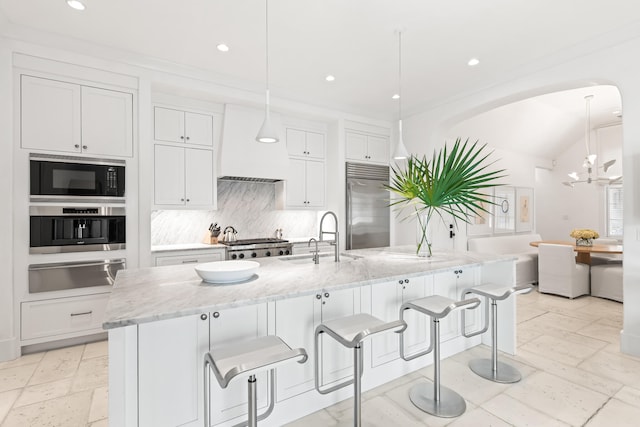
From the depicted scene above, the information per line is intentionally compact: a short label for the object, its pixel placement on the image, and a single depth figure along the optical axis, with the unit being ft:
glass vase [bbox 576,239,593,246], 16.60
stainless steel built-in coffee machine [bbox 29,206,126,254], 9.48
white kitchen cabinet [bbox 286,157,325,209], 15.38
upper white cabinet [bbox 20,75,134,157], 9.39
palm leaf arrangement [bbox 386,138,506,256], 8.23
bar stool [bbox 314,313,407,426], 5.30
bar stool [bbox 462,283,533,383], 7.99
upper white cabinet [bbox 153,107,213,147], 12.34
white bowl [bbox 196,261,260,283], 5.71
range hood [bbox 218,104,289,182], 13.48
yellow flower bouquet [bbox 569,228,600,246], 16.33
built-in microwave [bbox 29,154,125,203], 9.48
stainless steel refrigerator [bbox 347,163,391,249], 15.87
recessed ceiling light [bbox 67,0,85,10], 7.92
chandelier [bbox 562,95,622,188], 18.32
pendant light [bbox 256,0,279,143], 7.54
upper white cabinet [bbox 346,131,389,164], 16.06
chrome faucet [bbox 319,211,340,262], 8.06
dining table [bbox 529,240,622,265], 14.79
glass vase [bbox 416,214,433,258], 9.05
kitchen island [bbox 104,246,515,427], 4.76
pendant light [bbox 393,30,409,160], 9.93
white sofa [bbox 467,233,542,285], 17.68
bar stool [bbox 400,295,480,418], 6.71
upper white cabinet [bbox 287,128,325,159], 15.40
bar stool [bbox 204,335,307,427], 4.21
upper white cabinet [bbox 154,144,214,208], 12.30
